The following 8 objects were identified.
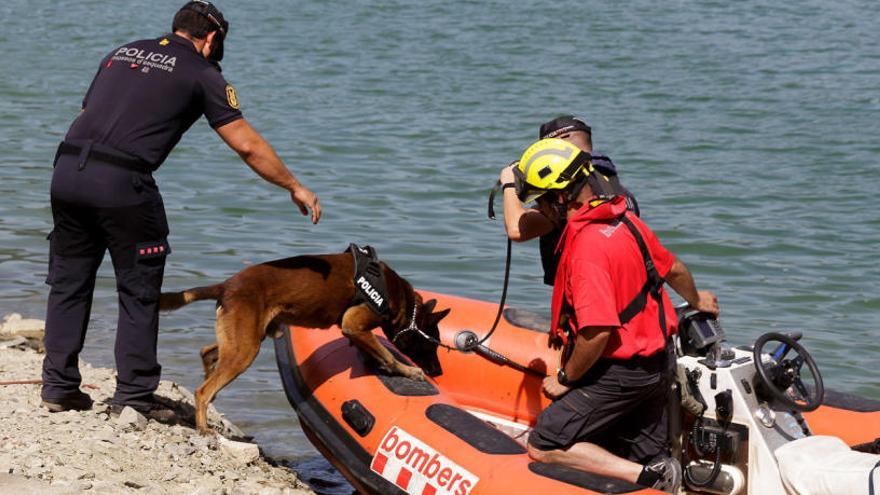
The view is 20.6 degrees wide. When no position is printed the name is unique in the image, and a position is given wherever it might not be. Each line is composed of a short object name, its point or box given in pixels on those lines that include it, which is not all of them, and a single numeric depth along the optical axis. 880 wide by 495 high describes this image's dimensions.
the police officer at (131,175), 10.57
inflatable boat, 10.09
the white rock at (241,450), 11.44
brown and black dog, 11.12
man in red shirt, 9.37
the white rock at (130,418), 11.05
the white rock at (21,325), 15.13
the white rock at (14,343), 14.06
